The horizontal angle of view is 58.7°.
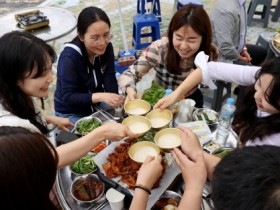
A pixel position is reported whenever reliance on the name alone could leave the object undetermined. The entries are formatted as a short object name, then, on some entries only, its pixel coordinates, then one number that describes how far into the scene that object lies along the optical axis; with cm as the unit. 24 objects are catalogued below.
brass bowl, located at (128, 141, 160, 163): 176
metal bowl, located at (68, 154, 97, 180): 193
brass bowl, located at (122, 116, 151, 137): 195
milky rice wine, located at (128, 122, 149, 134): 193
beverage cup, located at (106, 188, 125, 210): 160
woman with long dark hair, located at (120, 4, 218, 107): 255
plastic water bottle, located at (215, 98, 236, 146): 219
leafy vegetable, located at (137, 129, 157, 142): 191
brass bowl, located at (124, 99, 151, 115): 220
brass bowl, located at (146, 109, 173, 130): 206
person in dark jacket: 258
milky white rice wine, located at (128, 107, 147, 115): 217
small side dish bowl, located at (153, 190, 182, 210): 169
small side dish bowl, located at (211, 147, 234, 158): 192
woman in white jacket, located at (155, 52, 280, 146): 178
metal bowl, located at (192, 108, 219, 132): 232
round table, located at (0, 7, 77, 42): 382
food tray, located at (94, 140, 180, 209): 160
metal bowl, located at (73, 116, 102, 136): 233
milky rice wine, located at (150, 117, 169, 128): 203
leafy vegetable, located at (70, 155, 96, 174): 194
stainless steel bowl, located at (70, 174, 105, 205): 173
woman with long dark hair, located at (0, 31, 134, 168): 181
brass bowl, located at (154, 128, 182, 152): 182
